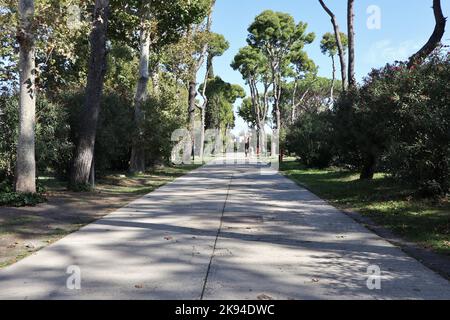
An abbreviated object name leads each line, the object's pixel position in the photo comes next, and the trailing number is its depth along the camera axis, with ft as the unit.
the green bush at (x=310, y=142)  83.66
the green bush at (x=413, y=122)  31.65
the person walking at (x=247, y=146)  160.72
